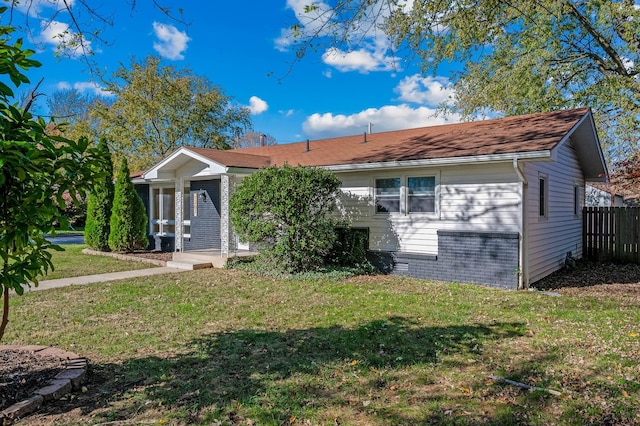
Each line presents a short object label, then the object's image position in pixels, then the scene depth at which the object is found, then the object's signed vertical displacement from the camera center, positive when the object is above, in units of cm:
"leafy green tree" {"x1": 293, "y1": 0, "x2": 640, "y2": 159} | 1247 +482
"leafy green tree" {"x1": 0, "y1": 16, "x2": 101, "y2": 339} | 285 +26
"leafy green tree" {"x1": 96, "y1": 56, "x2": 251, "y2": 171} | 2391 +612
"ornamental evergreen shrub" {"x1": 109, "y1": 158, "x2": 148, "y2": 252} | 1395 -16
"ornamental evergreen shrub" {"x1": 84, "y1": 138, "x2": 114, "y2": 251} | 1445 -24
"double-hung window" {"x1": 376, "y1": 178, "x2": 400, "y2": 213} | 1023 +42
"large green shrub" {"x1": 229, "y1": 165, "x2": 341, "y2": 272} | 959 -7
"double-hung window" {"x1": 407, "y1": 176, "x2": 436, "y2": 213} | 970 +42
